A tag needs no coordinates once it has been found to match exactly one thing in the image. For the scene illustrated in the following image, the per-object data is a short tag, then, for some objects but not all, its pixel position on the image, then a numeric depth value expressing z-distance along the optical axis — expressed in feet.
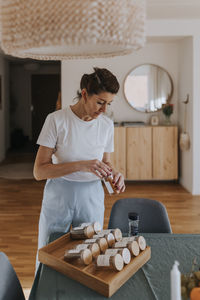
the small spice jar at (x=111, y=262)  4.11
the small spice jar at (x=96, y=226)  5.21
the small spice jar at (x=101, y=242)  4.63
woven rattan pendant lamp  2.67
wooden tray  3.86
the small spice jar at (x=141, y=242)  4.71
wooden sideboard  18.56
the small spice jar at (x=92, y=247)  4.46
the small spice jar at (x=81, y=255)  4.26
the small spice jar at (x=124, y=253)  4.29
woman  5.70
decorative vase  19.02
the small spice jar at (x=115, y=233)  4.97
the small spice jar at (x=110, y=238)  4.80
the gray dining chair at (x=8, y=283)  4.09
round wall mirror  19.26
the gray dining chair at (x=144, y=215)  6.54
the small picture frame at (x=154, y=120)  19.22
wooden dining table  3.88
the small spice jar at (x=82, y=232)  5.10
